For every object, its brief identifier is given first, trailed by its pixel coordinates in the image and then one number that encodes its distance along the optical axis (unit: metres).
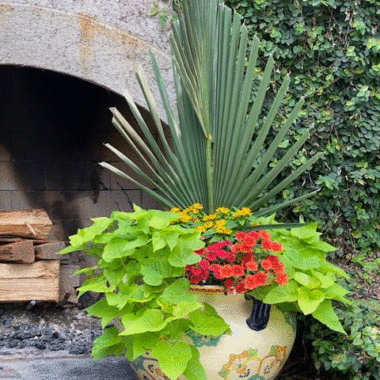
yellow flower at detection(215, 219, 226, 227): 2.84
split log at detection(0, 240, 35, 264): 3.85
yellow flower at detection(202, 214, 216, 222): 2.89
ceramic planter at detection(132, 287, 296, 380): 2.71
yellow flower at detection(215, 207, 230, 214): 2.90
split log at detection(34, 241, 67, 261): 3.90
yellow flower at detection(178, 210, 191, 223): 2.85
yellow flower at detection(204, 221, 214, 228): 2.87
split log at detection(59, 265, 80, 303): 4.09
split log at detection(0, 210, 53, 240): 3.85
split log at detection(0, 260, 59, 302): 3.89
